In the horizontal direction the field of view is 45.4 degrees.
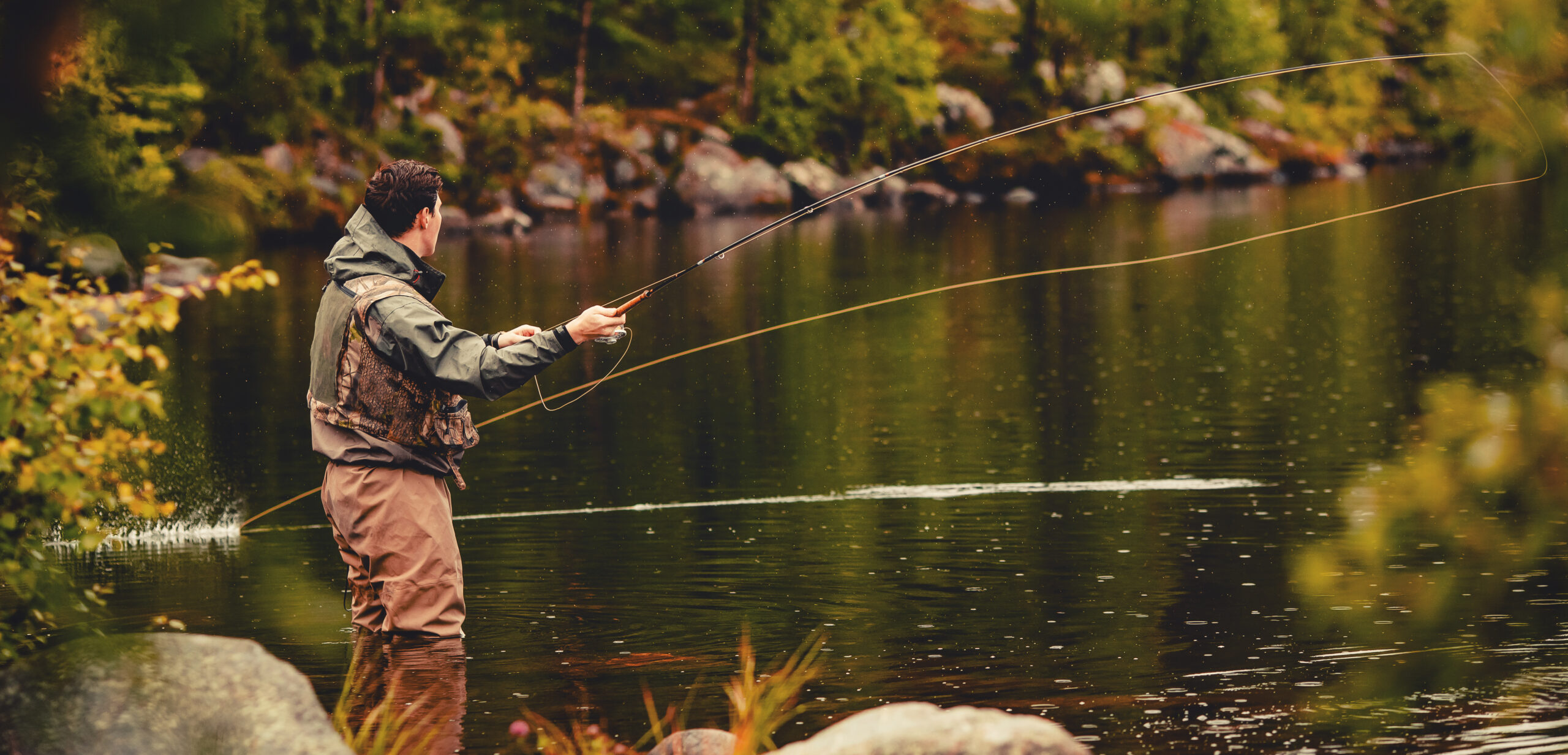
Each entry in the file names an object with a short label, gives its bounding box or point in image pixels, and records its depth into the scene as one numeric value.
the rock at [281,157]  41.41
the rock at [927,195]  51.34
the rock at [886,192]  51.49
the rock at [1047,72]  60.34
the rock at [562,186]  48.62
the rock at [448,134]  48.25
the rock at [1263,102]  60.62
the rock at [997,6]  65.00
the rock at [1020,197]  51.38
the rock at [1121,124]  56.03
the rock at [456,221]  44.56
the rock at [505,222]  45.41
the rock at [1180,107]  56.22
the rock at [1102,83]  59.34
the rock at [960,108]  57.00
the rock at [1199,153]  55.91
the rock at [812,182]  50.88
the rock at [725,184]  49.62
